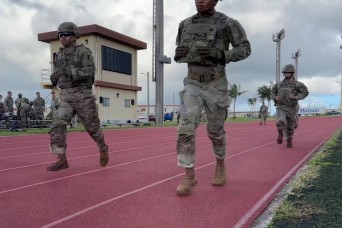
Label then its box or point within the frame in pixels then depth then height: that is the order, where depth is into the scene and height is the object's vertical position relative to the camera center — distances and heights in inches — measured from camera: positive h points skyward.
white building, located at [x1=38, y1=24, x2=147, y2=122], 1227.2 +146.1
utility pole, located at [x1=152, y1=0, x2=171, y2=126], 1232.2 +175.7
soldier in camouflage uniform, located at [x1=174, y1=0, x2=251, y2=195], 185.5 +22.1
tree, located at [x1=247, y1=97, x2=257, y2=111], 3592.5 +115.4
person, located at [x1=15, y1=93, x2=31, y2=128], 797.2 +6.5
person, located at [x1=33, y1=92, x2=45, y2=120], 948.6 +16.9
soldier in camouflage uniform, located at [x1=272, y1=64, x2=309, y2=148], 412.2 +16.1
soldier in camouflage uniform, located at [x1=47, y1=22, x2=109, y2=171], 250.4 +16.9
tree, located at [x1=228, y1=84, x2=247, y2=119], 3019.2 +164.2
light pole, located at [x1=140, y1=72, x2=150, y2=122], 2060.4 +144.7
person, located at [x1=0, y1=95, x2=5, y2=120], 808.9 +6.5
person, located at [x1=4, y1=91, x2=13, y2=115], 901.8 +24.9
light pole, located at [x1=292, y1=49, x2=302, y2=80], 2618.1 +370.1
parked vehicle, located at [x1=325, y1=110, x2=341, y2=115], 3088.6 +12.4
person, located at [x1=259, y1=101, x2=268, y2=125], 1204.5 +8.4
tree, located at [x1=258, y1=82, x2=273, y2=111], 3054.9 +164.2
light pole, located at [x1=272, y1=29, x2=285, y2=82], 2024.4 +385.0
